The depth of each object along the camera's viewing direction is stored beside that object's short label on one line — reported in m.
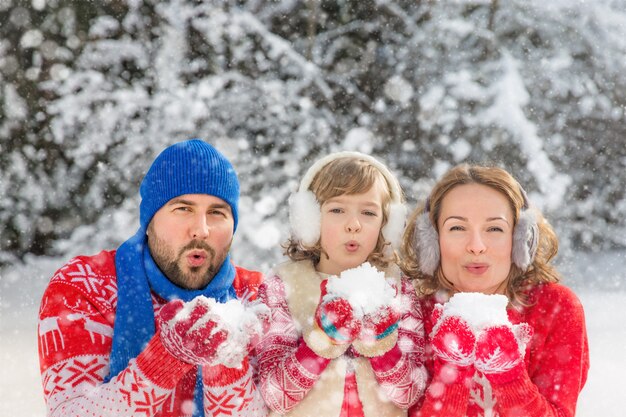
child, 2.33
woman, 2.23
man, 2.21
